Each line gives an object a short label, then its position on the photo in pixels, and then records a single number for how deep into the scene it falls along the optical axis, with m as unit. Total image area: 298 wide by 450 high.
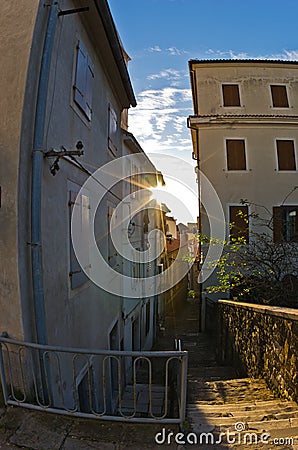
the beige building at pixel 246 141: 15.70
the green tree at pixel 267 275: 8.57
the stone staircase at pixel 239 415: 3.04
